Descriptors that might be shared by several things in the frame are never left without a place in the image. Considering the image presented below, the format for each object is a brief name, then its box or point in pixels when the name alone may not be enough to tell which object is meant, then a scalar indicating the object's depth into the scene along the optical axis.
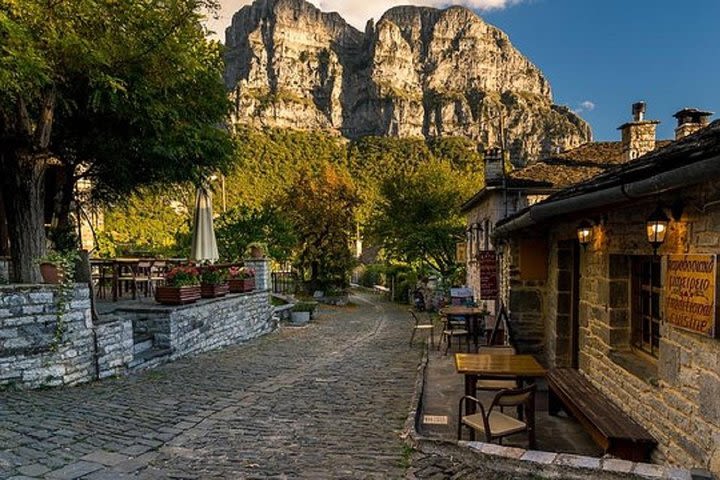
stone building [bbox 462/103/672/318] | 11.84
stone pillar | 13.77
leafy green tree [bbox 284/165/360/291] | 25.77
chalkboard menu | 11.80
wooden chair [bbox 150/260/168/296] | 11.82
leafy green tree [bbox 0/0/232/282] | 6.75
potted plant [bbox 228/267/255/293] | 12.16
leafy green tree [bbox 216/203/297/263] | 17.98
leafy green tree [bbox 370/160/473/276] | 23.73
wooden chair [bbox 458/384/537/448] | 4.10
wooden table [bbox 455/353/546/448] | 5.18
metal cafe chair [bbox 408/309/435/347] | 11.20
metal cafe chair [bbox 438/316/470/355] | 9.95
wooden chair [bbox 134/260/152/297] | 11.20
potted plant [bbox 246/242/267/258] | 14.62
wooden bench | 3.78
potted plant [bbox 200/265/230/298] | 10.71
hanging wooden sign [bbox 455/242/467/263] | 20.88
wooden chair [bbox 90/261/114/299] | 11.15
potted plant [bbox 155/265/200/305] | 9.36
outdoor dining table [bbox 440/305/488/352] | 10.39
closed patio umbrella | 11.95
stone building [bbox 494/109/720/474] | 3.13
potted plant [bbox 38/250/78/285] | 6.48
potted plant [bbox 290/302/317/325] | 16.55
